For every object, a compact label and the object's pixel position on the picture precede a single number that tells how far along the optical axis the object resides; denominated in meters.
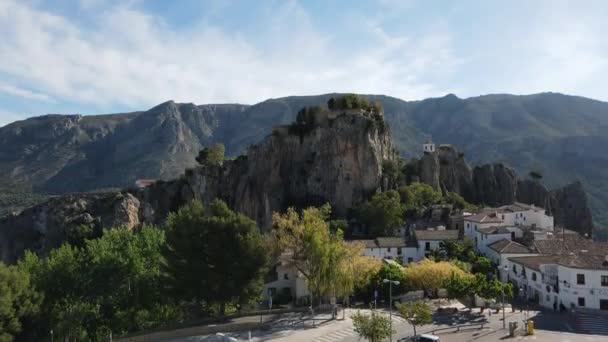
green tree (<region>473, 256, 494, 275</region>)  61.70
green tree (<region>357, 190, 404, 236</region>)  81.44
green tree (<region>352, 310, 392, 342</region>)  34.06
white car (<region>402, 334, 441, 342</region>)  37.25
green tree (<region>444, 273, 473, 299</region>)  48.53
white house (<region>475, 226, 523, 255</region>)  69.50
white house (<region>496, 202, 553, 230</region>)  78.88
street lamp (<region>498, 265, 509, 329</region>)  43.74
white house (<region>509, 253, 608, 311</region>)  49.06
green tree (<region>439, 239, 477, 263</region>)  66.06
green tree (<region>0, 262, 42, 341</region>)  43.78
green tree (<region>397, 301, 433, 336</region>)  38.66
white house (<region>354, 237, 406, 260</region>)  69.62
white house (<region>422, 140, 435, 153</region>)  112.00
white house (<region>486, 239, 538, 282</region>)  61.97
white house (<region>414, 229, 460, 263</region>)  70.62
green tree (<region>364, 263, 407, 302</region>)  53.34
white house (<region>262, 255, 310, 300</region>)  57.41
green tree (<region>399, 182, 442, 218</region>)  88.38
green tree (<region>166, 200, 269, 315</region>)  47.44
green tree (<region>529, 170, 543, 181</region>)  115.65
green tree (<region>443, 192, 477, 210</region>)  91.14
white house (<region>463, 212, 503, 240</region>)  73.75
